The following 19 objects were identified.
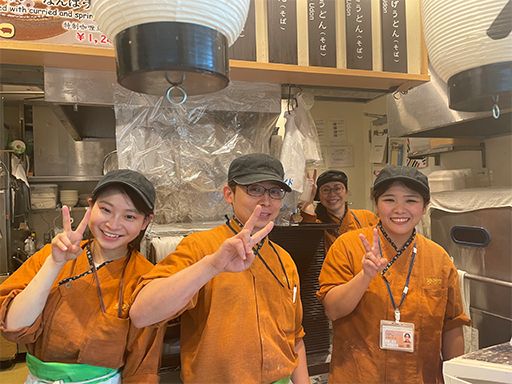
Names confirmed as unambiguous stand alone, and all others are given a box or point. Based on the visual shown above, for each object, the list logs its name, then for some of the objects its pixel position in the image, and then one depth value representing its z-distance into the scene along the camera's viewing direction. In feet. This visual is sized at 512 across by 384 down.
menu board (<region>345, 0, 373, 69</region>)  5.20
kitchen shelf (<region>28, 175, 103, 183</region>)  14.66
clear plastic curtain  5.25
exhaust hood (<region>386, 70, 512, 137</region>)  5.90
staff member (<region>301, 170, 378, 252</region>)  7.18
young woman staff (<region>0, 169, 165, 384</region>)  3.29
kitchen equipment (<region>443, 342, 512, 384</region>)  2.51
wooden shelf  4.16
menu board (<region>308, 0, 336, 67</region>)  5.08
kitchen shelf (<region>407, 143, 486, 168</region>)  7.60
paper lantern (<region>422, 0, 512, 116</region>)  2.87
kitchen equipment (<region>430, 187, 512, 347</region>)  5.10
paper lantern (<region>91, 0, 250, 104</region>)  2.23
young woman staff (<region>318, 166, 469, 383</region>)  4.17
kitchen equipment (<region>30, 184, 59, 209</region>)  14.17
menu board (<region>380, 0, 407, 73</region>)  5.30
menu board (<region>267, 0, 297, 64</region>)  4.90
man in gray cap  3.16
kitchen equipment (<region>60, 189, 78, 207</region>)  14.66
